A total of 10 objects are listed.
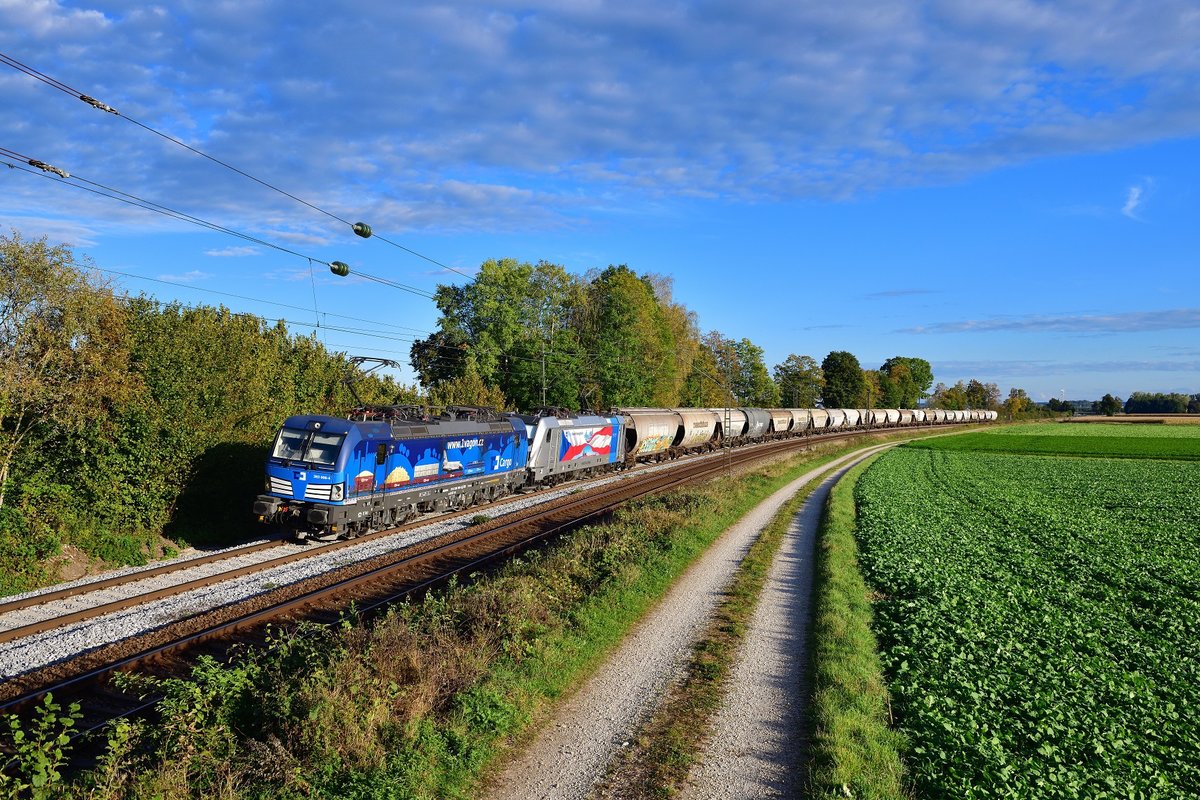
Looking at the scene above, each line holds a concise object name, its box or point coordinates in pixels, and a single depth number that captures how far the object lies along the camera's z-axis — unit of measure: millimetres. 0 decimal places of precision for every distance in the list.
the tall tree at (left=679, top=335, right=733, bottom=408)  90188
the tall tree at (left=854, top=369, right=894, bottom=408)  171500
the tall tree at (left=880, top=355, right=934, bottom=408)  187750
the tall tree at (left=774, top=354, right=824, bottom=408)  143875
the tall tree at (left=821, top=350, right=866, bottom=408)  158500
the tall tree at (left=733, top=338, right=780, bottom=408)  120938
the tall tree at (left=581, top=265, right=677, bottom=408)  71750
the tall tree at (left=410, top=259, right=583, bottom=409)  64125
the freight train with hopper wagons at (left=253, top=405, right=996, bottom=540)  21594
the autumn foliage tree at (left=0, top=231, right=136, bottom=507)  18172
